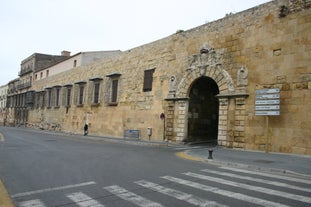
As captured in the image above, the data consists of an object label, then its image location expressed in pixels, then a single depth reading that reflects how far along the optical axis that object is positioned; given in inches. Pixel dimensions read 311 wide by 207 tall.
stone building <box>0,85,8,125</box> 2234.0
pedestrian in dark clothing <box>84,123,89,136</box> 834.0
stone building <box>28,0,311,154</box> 389.4
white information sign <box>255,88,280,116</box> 392.5
